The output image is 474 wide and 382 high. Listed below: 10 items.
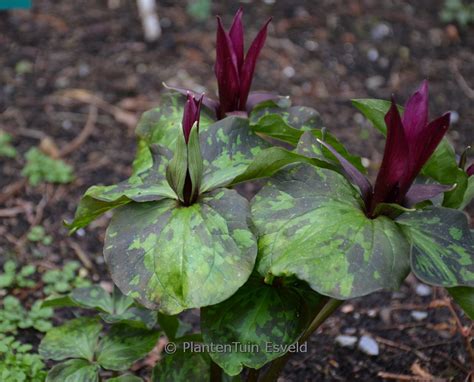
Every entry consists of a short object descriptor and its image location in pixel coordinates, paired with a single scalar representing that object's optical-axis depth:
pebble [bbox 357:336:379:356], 1.98
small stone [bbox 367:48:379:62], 3.44
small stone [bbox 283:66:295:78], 3.30
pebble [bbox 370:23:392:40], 3.55
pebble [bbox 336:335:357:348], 2.01
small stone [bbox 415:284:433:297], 2.23
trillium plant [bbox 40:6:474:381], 1.17
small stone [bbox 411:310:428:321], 2.13
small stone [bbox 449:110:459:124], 3.08
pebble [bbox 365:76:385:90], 3.27
